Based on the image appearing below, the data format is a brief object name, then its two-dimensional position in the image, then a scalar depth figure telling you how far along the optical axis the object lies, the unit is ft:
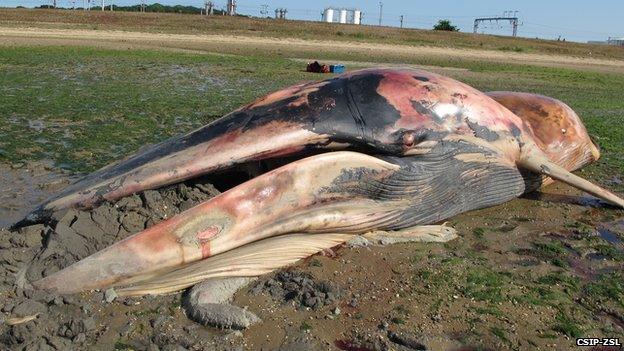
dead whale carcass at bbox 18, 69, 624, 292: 14.08
